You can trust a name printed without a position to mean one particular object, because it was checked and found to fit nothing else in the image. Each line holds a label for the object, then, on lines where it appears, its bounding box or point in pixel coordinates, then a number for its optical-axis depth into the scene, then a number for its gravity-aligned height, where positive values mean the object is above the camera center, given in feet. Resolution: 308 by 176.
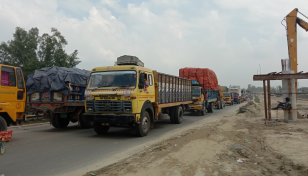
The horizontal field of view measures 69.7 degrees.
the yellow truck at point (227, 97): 117.29 -1.88
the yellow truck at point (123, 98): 26.23 -0.37
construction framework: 39.44 +2.95
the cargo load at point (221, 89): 109.44 +2.38
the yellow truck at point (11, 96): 24.11 +0.05
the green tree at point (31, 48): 123.75 +27.75
